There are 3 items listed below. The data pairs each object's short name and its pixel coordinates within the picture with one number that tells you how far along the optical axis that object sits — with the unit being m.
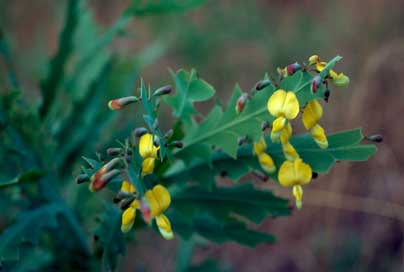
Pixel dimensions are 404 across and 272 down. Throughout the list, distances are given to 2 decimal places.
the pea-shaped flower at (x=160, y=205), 0.56
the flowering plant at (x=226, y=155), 0.56
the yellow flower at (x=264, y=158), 0.60
